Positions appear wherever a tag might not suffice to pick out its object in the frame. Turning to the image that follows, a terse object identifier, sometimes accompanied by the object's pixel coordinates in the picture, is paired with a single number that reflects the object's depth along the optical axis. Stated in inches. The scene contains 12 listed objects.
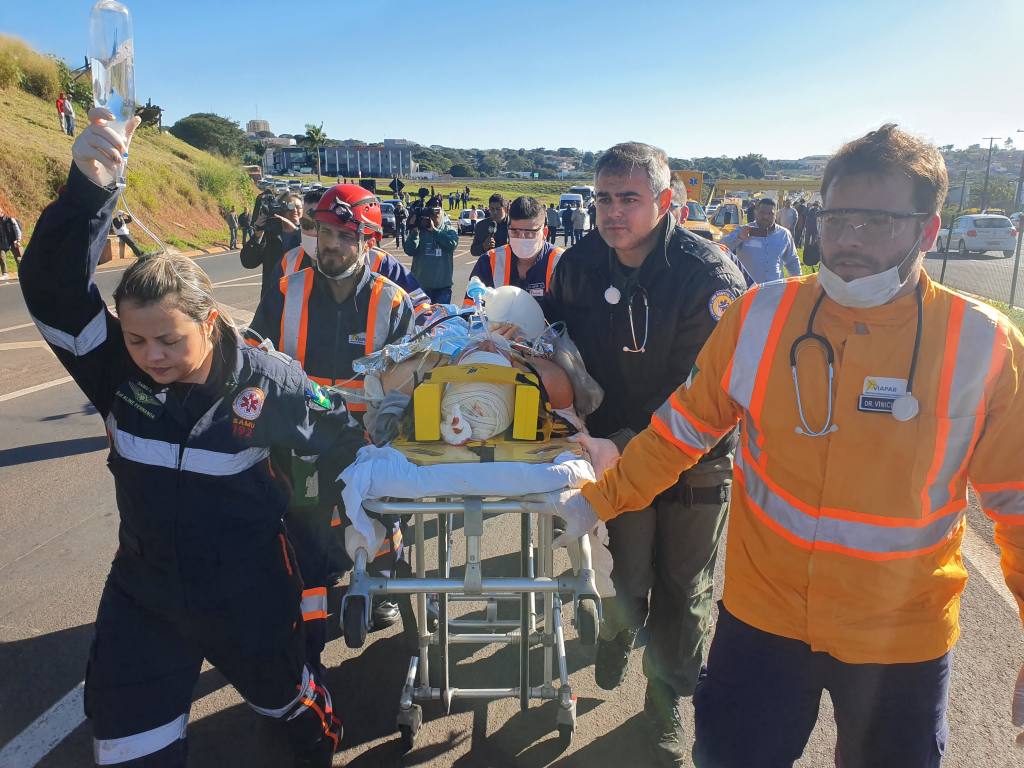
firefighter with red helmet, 143.9
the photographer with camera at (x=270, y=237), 265.9
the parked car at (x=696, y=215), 801.6
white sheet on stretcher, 87.2
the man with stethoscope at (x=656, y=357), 114.0
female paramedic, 84.8
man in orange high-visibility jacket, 70.6
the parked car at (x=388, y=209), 994.1
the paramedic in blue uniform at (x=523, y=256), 233.9
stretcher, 86.0
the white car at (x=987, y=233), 1019.3
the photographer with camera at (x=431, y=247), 331.0
